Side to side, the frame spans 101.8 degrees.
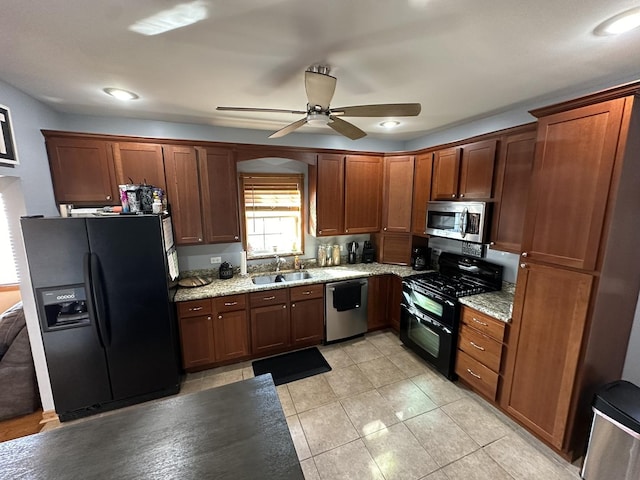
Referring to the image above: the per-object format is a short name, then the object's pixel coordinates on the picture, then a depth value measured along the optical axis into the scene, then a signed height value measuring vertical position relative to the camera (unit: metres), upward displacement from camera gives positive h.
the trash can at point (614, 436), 1.53 -1.41
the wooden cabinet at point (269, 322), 2.96 -1.39
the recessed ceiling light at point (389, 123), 2.92 +0.91
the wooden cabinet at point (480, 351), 2.25 -1.34
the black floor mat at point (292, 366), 2.81 -1.85
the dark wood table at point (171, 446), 0.96 -0.98
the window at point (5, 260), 3.67 -0.84
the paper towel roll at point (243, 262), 3.36 -0.78
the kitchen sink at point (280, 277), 3.40 -0.99
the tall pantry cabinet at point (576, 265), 1.55 -0.41
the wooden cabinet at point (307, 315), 3.12 -1.37
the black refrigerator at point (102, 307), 2.08 -0.89
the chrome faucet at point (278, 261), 3.55 -0.80
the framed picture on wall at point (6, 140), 1.87 +0.45
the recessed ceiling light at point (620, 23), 1.22 +0.88
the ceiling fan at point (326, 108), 1.52 +0.61
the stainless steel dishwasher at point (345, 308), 3.23 -1.34
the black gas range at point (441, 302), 2.61 -1.05
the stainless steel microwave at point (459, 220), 2.55 -0.19
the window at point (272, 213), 3.42 -0.15
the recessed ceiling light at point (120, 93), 2.07 +0.88
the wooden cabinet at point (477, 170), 2.51 +0.33
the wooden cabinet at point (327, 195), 3.38 +0.10
